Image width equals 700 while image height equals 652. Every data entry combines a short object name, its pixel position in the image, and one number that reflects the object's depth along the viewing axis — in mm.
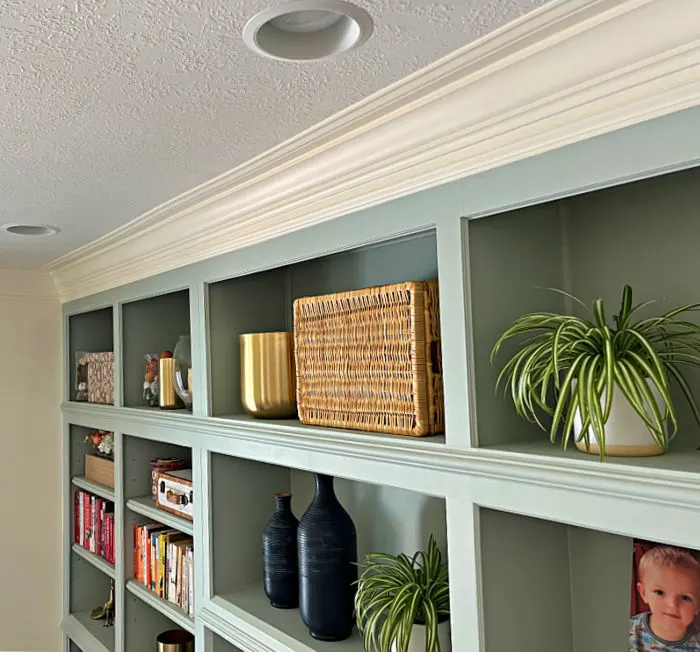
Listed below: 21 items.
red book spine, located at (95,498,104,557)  3287
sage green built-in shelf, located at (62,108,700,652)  1143
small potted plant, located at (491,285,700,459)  1117
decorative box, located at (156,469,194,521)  2545
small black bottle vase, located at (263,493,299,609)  2090
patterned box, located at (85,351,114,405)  3154
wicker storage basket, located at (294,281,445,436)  1522
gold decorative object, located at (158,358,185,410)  2639
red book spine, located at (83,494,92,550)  3410
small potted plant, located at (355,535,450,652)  1477
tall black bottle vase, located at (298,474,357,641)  1846
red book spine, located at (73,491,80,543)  3559
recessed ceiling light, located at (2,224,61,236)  2490
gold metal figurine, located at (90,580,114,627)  3338
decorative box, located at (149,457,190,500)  2801
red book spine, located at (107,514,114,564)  3146
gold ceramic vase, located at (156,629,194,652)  2699
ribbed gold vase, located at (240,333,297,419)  2080
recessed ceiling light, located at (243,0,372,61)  1031
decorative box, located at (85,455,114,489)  3217
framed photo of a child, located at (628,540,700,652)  1243
